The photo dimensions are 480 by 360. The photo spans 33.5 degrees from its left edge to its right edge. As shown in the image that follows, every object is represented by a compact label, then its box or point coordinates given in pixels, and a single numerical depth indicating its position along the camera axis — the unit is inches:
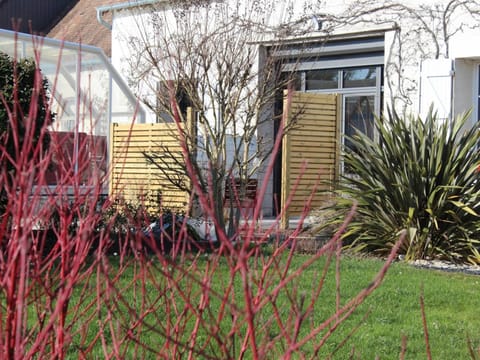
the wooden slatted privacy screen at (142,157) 538.6
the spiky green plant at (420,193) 384.7
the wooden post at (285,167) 529.3
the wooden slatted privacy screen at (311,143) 529.7
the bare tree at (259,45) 432.8
